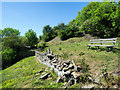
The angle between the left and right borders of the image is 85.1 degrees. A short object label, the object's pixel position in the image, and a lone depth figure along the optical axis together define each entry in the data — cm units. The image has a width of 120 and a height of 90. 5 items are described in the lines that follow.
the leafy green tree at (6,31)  4043
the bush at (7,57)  1614
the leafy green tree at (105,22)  1778
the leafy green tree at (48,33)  3364
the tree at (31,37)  2852
